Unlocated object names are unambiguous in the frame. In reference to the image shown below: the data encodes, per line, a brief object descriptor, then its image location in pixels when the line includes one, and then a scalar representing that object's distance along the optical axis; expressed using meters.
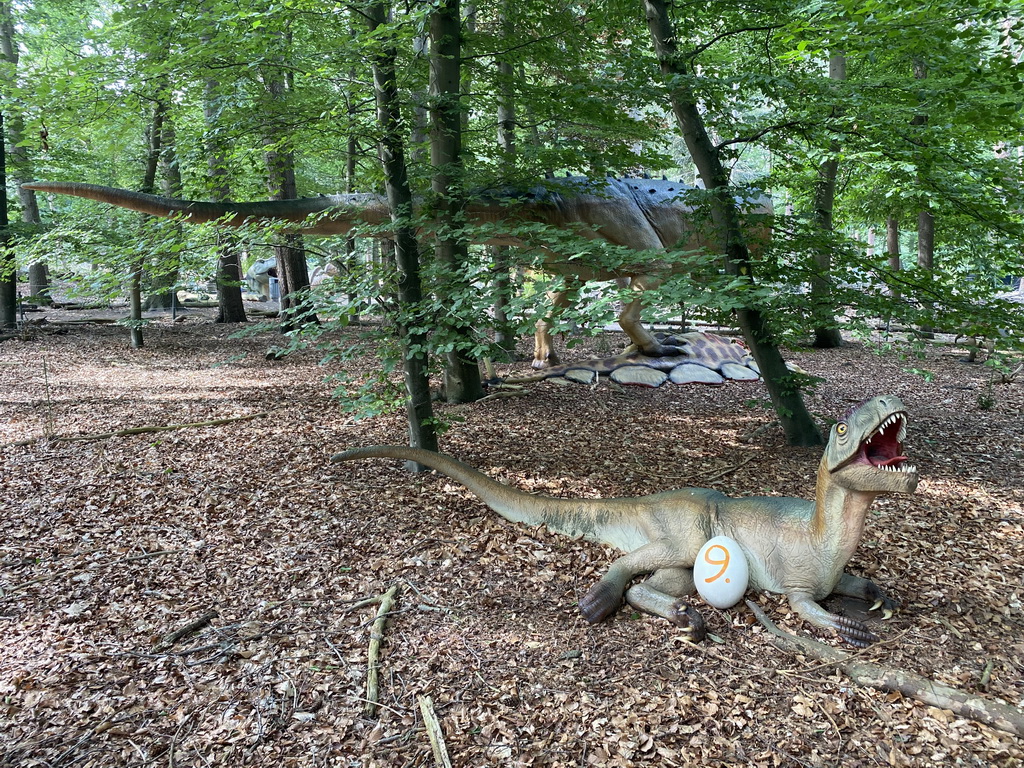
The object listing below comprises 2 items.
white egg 3.18
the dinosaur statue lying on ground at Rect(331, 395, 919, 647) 2.67
